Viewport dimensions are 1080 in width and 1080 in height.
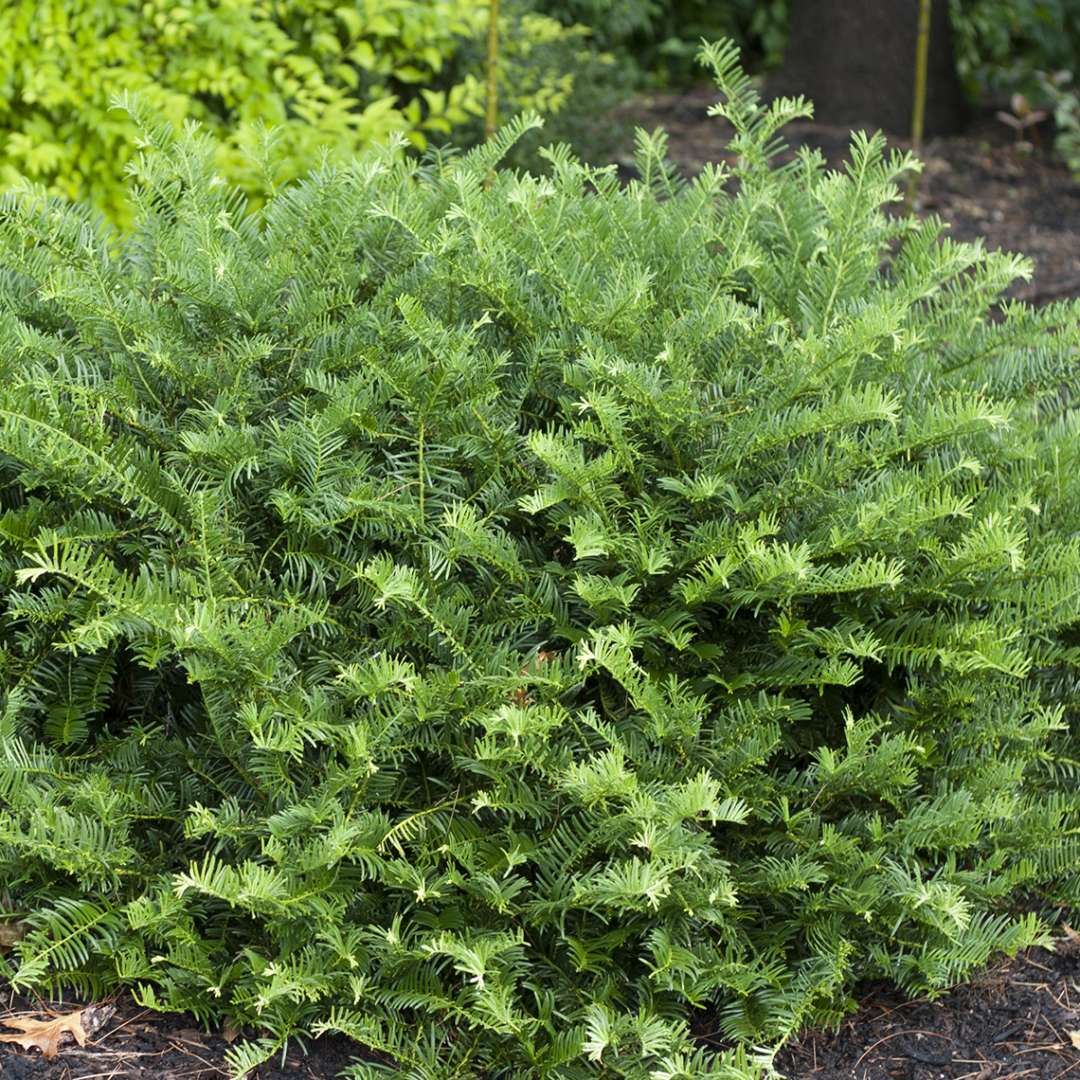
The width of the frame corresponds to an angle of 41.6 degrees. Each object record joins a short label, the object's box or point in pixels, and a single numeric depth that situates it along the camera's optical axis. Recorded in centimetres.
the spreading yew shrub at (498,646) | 237
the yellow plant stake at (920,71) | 592
